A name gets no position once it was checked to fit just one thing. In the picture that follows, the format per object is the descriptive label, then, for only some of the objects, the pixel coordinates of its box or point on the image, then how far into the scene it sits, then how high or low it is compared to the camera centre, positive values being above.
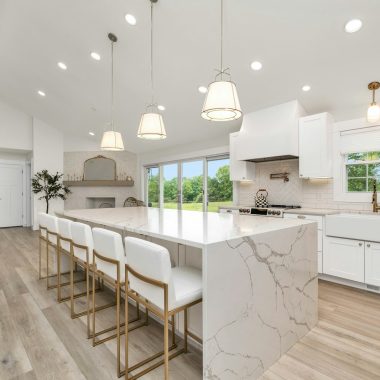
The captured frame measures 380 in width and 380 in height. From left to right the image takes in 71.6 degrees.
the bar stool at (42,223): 3.17 -0.40
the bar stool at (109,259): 1.76 -0.47
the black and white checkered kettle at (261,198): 4.55 -0.14
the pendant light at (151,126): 2.76 +0.67
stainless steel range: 3.79 -0.32
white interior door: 7.78 -0.14
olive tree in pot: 7.14 +0.14
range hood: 3.85 +0.87
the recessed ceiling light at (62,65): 4.80 +2.30
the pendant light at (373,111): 3.05 +0.92
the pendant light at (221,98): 1.92 +0.68
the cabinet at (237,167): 4.64 +0.41
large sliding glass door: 5.75 +0.15
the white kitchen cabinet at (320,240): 3.37 -0.64
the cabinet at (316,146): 3.60 +0.62
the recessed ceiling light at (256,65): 3.42 +1.64
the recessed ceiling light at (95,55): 4.25 +2.20
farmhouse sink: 2.90 -0.42
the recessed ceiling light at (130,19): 3.34 +2.20
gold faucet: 3.36 -0.17
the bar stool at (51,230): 2.83 -0.44
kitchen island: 1.42 -0.59
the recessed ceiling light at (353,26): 2.53 +1.61
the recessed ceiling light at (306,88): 3.55 +1.39
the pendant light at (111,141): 3.50 +0.65
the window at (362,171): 3.59 +0.27
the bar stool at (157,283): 1.34 -0.54
